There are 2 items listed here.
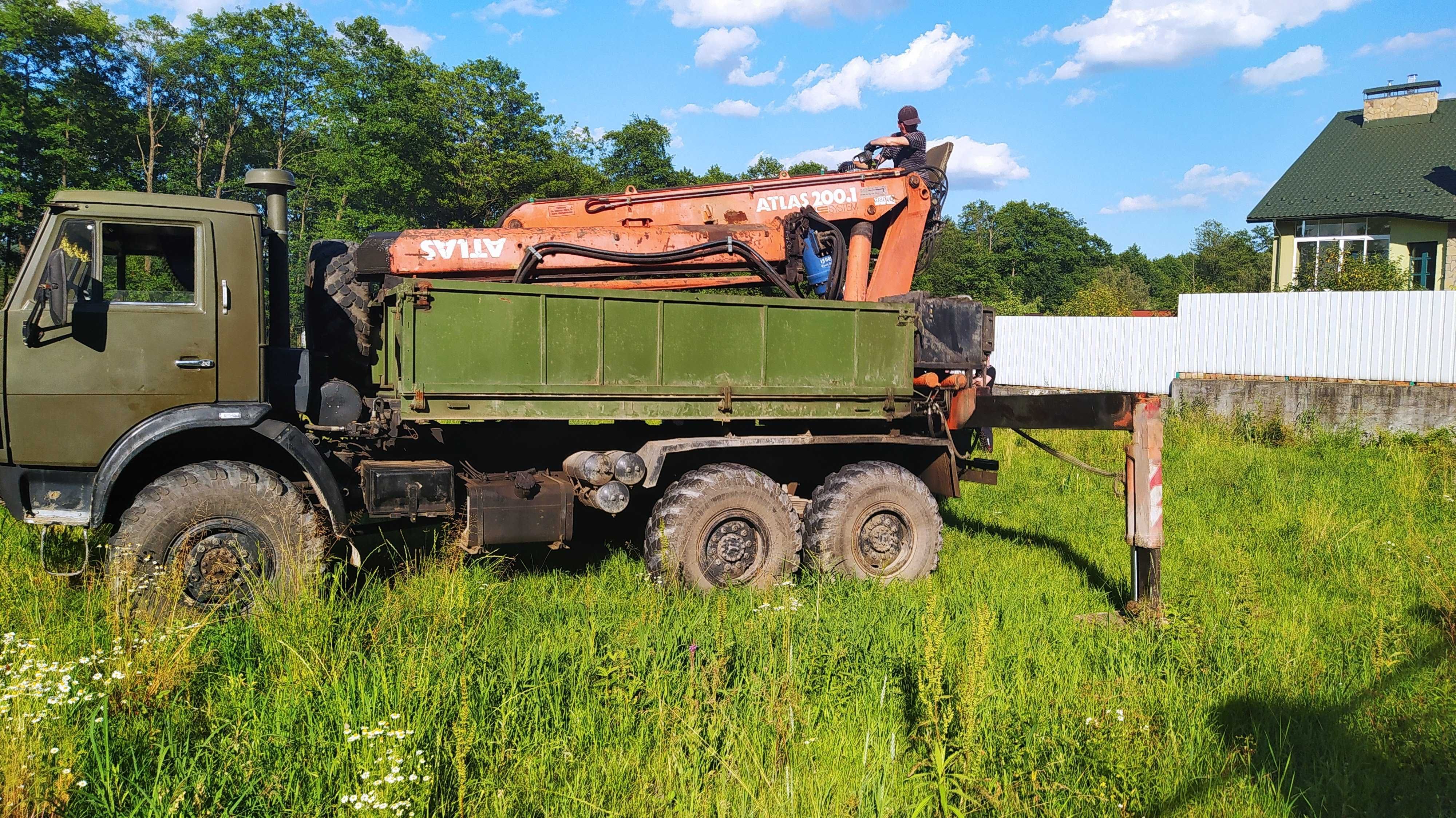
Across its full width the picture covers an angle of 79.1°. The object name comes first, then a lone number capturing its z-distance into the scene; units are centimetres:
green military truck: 509
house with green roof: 2681
